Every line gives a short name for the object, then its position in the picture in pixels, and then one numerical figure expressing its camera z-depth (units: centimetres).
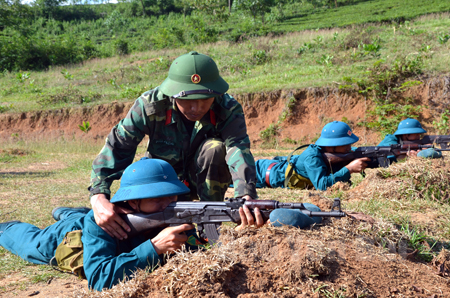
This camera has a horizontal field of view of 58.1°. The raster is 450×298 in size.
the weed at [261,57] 2074
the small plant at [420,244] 283
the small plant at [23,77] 2306
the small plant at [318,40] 2156
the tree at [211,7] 4025
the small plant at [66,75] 2389
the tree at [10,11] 2002
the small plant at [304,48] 2100
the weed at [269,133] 1418
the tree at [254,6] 3744
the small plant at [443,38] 1727
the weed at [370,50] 1658
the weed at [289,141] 1365
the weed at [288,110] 1437
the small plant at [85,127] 1666
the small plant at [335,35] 2092
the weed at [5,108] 1830
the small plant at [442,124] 1199
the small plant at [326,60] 1680
